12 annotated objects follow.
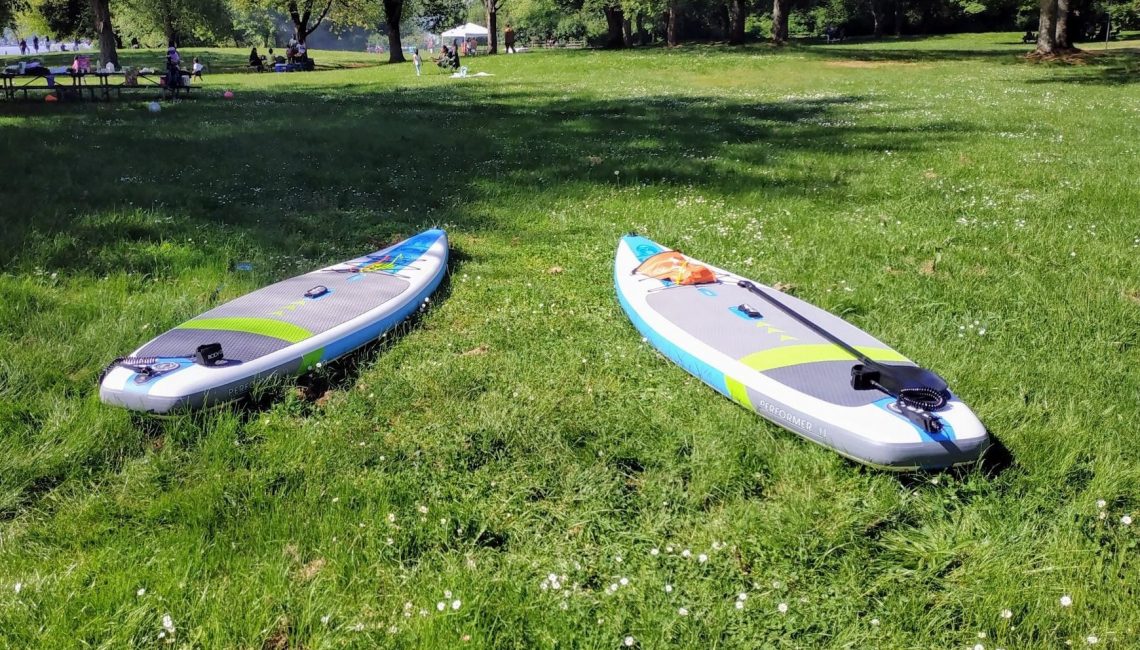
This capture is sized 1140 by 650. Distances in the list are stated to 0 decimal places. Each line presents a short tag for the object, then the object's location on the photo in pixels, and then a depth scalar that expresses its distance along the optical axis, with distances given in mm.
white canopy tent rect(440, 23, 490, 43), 45500
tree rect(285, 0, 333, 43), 39922
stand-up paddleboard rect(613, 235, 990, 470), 3207
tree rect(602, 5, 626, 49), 43781
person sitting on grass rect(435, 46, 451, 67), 28562
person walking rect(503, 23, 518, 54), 42281
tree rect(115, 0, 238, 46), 48534
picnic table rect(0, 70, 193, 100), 15625
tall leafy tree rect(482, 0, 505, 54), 37312
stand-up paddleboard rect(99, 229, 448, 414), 3607
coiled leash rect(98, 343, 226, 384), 3666
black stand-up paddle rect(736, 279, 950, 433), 3242
